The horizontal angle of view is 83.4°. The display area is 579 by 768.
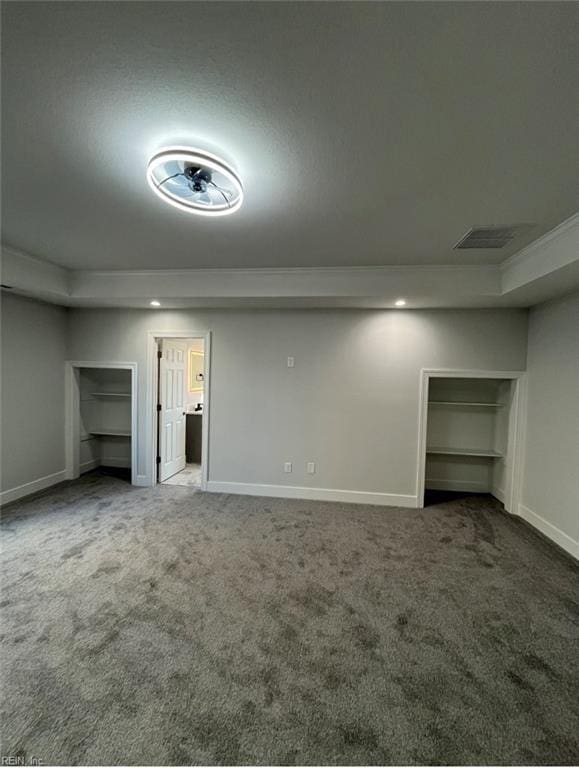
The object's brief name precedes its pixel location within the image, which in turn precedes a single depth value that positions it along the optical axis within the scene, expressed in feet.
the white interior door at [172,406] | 15.38
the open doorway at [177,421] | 15.29
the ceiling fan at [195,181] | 5.40
